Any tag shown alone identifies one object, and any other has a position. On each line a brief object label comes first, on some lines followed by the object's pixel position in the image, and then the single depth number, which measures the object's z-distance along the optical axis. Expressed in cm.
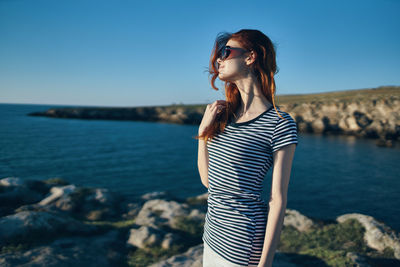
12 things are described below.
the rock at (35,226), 593
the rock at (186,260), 540
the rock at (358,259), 541
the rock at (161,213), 900
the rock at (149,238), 701
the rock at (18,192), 1049
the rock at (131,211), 1141
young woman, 177
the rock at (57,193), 1128
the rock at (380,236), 696
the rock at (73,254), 506
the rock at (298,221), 852
